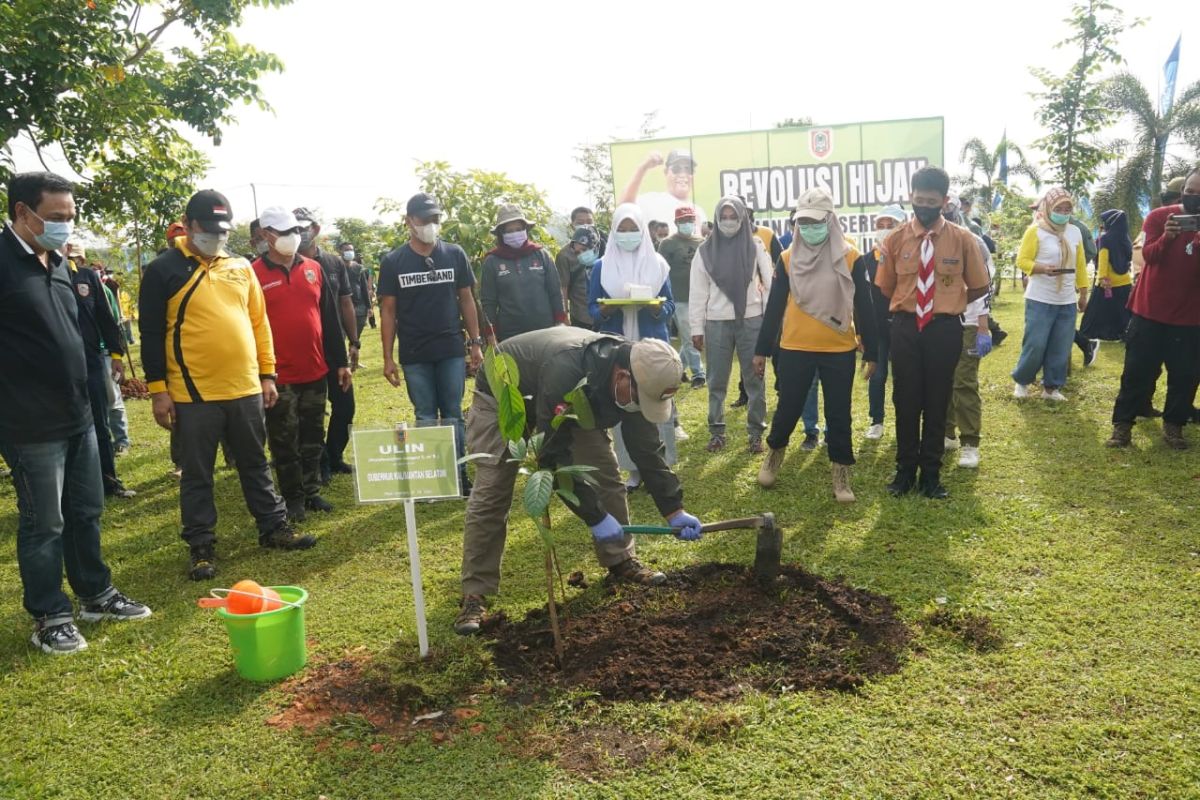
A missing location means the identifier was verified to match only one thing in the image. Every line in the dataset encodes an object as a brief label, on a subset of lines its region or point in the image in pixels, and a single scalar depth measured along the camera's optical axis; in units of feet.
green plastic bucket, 12.02
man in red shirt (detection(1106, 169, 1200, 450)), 20.75
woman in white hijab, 20.99
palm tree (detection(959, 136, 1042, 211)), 99.04
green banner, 48.21
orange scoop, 12.08
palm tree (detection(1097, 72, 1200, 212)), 72.74
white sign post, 12.30
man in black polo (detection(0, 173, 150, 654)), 13.12
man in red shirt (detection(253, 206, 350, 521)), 19.38
